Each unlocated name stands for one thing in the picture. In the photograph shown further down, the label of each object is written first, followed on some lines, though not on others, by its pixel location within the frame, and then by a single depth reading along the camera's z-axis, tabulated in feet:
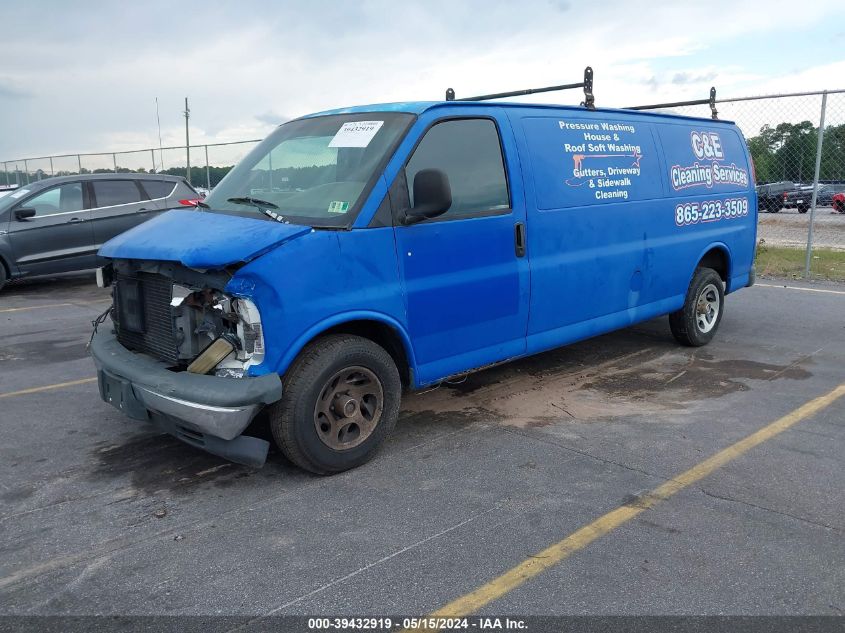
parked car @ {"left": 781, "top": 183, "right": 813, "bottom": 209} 83.49
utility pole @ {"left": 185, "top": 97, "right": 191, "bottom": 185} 83.68
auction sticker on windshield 14.46
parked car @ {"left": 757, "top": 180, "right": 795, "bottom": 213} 67.09
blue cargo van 12.29
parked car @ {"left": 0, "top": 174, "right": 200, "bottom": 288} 36.11
